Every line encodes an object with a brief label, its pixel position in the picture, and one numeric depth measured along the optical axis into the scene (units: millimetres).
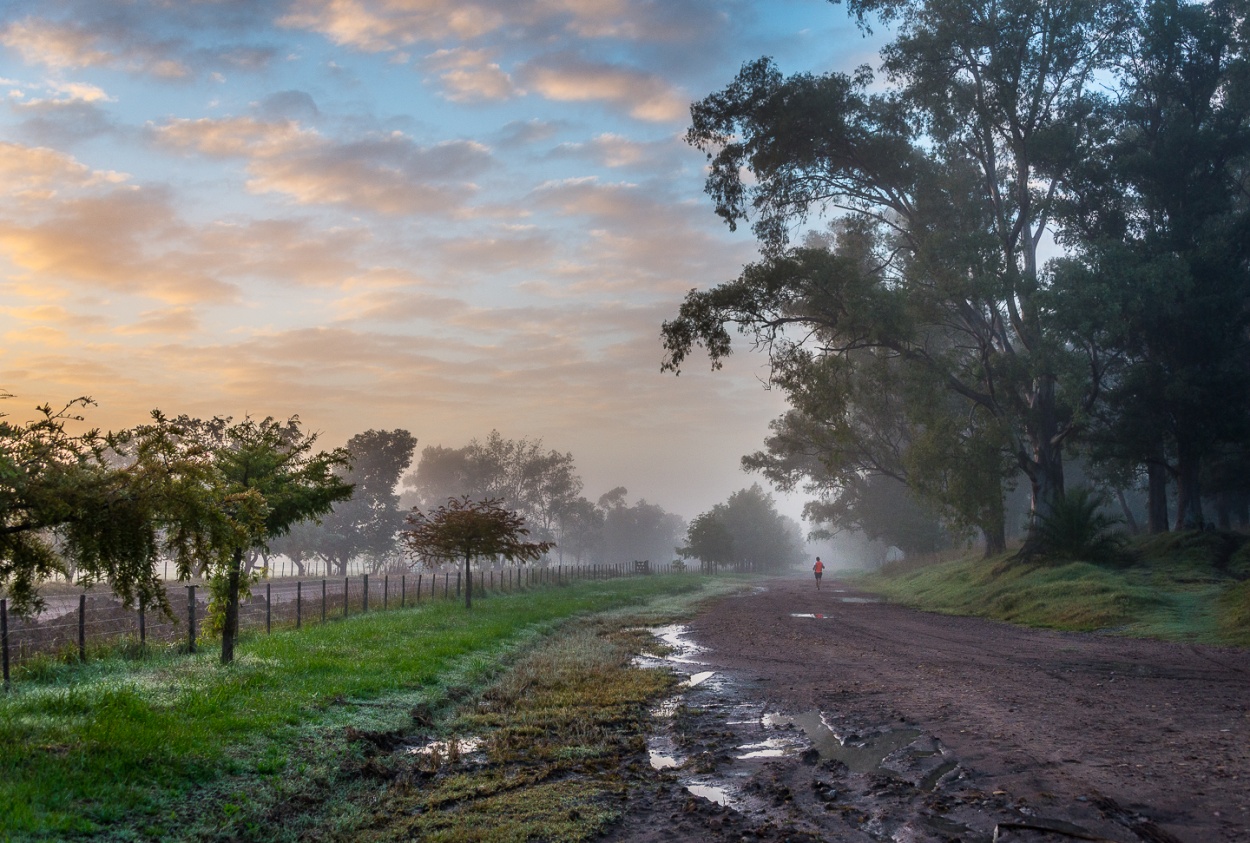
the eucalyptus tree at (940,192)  30531
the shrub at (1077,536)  30391
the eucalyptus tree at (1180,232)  32875
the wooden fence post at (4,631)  11328
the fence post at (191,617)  15883
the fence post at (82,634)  13770
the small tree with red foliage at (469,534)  29234
